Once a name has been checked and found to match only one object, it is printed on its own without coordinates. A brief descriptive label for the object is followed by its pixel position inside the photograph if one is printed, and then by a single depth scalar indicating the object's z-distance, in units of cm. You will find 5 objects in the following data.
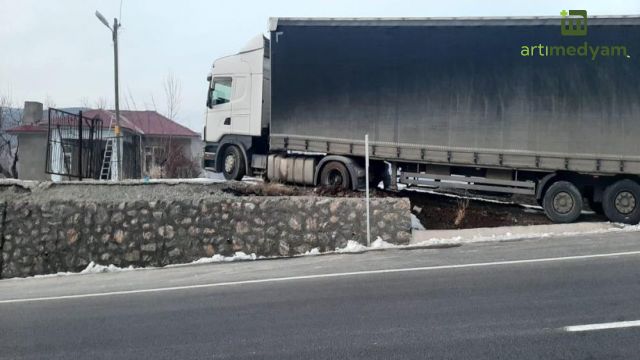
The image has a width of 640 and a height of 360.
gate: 1573
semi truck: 1183
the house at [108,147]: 1753
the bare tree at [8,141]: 3317
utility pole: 1989
